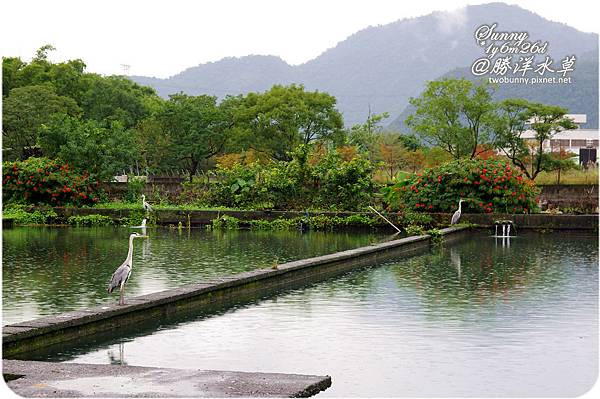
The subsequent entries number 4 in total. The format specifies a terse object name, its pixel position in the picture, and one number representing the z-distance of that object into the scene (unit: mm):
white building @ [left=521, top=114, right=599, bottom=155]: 86062
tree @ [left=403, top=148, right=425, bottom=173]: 45312
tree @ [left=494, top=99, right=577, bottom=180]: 36875
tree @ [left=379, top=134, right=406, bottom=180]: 47406
